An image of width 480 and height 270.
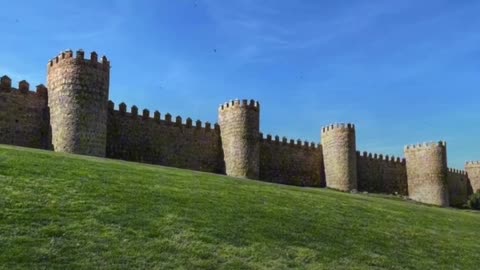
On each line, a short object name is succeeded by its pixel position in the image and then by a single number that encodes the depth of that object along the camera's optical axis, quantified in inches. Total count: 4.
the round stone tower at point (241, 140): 1406.3
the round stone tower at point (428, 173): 1835.6
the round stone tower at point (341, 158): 1668.3
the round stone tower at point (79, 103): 1042.1
